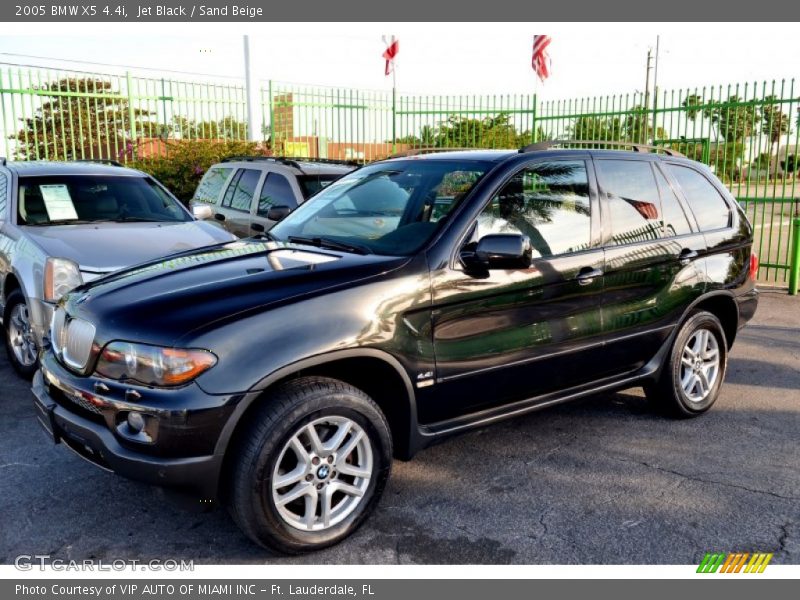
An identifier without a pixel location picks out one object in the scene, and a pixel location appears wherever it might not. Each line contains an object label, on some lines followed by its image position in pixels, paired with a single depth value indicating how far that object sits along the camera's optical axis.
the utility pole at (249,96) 14.73
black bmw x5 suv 3.07
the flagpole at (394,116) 16.23
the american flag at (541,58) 15.93
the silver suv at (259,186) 7.94
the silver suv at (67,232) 5.58
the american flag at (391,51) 18.70
